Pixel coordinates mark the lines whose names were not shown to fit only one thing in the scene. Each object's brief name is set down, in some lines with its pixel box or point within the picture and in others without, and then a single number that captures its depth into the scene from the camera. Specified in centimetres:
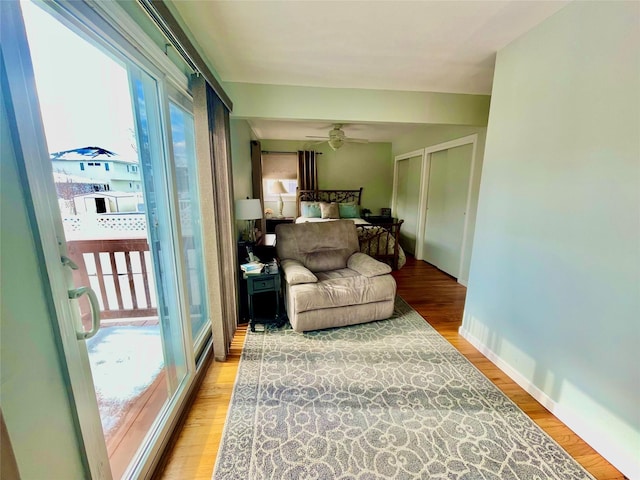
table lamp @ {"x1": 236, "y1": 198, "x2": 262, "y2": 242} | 268
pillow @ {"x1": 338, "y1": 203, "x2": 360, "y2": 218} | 589
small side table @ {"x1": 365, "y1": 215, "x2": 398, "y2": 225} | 540
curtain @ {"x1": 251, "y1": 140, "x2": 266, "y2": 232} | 470
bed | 455
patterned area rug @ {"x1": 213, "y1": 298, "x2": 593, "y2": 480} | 135
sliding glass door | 85
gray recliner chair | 251
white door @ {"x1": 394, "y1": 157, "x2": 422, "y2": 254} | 522
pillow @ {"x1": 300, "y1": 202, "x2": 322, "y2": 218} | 577
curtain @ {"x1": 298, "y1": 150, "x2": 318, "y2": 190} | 599
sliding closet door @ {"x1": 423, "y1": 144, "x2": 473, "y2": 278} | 392
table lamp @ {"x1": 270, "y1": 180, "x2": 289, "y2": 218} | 564
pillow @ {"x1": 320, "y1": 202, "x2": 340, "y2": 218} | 569
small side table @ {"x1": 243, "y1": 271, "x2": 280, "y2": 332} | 252
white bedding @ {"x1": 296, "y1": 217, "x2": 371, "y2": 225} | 551
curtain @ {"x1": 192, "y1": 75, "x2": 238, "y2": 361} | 182
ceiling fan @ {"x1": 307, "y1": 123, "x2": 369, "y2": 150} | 433
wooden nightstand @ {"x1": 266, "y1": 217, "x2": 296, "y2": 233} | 566
